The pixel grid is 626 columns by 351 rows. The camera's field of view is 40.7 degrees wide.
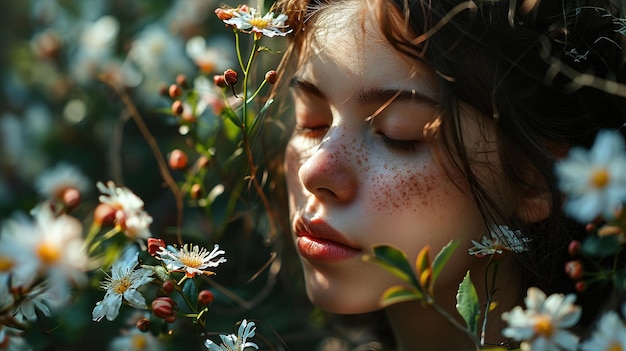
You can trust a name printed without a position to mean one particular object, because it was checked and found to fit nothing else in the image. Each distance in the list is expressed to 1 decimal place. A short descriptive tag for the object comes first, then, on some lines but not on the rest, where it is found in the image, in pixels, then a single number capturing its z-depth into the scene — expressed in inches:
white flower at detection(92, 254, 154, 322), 38.5
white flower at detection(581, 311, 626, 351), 30.3
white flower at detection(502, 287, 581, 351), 30.7
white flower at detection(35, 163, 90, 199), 67.4
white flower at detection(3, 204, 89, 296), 31.3
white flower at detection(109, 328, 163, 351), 49.8
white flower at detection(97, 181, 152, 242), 44.4
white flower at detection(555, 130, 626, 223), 29.9
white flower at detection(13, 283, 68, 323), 34.5
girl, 42.2
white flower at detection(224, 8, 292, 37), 42.3
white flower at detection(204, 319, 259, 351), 38.9
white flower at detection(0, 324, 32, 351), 36.4
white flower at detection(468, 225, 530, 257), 39.8
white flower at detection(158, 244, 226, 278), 39.0
